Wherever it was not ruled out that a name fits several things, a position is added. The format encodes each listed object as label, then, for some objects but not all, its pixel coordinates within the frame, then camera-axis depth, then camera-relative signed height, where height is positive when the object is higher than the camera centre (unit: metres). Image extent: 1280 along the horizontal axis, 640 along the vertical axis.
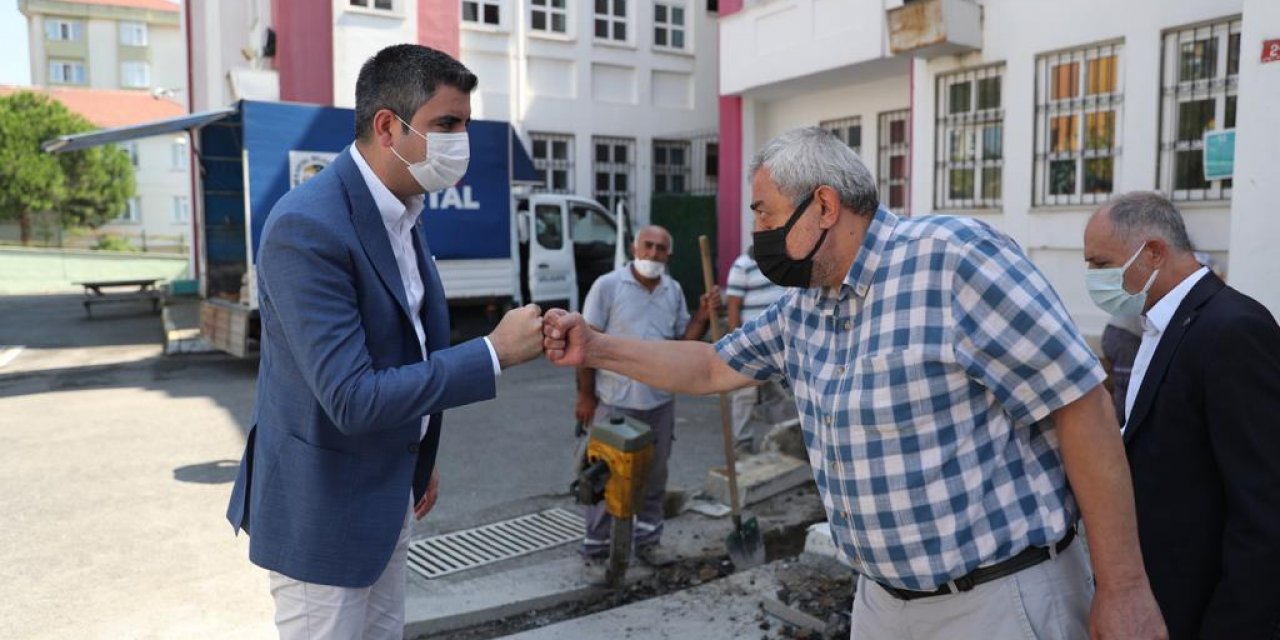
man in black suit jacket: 2.29 -0.57
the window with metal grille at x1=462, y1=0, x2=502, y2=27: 18.22 +4.47
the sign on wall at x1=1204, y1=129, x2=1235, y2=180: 7.62 +0.66
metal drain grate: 5.34 -1.88
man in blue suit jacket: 2.08 -0.29
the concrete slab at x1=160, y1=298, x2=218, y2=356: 14.05 -1.45
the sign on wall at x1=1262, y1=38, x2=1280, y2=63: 5.44 +1.07
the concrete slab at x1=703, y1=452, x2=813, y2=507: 6.33 -1.70
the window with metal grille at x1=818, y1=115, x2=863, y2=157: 13.19 +1.53
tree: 35.88 +2.78
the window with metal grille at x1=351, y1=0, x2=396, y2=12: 16.64 +4.25
